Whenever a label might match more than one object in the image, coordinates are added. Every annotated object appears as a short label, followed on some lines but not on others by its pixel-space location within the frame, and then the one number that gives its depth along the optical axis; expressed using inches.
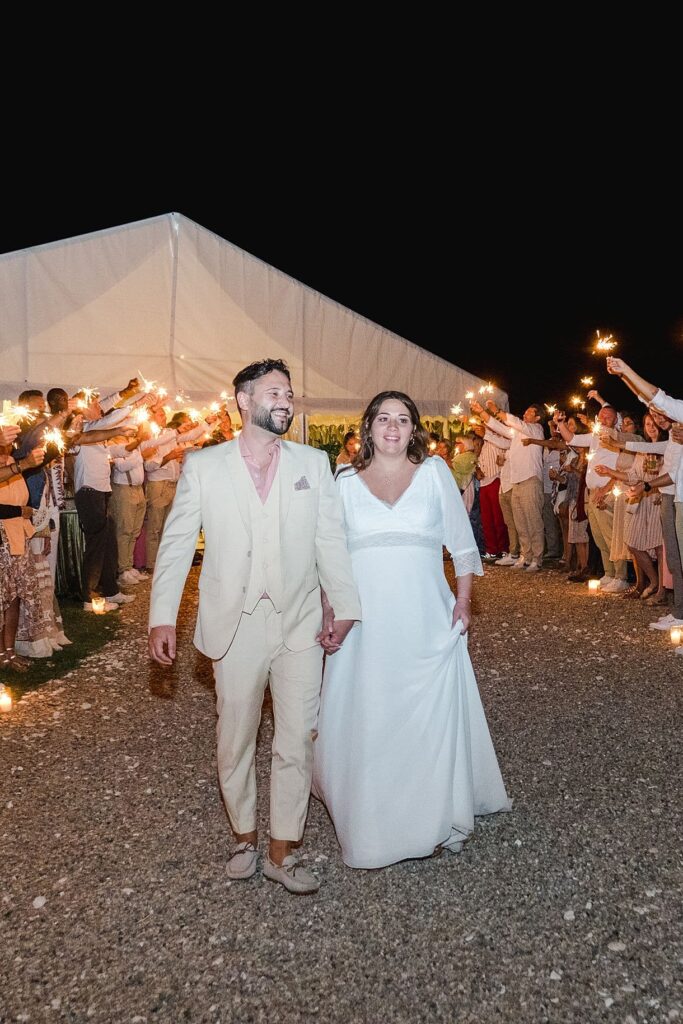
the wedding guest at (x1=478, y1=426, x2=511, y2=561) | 577.0
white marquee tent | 499.2
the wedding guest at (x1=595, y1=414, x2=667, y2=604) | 402.0
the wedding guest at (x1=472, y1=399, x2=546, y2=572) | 516.4
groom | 142.6
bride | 155.3
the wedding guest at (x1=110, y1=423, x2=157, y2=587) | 449.1
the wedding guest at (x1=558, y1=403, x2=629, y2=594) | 433.1
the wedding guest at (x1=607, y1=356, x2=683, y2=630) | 273.0
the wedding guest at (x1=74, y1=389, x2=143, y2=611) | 398.3
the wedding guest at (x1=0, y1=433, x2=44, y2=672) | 268.8
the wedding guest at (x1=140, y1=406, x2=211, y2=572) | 486.9
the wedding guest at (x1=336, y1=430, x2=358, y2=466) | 502.3
